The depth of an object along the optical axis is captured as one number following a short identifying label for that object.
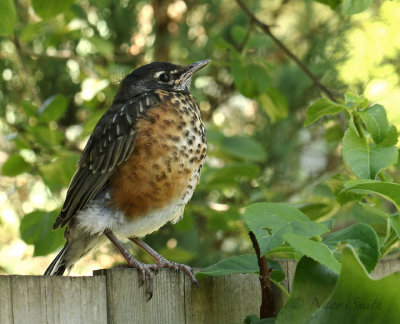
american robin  5.14
